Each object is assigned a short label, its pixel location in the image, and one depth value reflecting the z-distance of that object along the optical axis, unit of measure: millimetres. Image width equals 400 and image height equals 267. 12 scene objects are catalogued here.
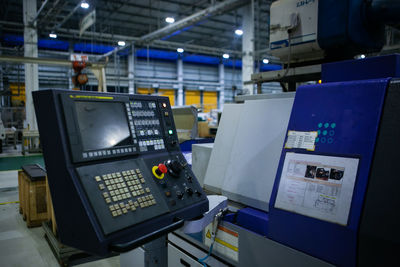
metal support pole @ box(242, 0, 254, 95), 8617
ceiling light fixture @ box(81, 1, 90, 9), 6633
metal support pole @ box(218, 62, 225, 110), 16498
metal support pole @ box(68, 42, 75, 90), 12352
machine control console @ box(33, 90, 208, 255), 771
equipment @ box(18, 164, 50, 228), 3328
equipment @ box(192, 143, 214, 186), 1680
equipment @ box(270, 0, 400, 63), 1244
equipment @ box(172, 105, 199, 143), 3674
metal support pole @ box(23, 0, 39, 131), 8125
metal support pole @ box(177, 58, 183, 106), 15312
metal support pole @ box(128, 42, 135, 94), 13430
